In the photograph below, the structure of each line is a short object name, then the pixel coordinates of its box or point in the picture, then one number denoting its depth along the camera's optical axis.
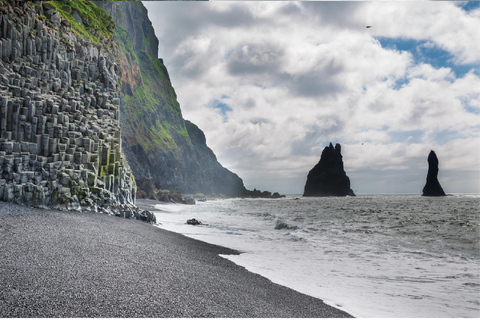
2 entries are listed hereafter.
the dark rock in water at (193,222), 26.41
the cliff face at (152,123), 102.75
